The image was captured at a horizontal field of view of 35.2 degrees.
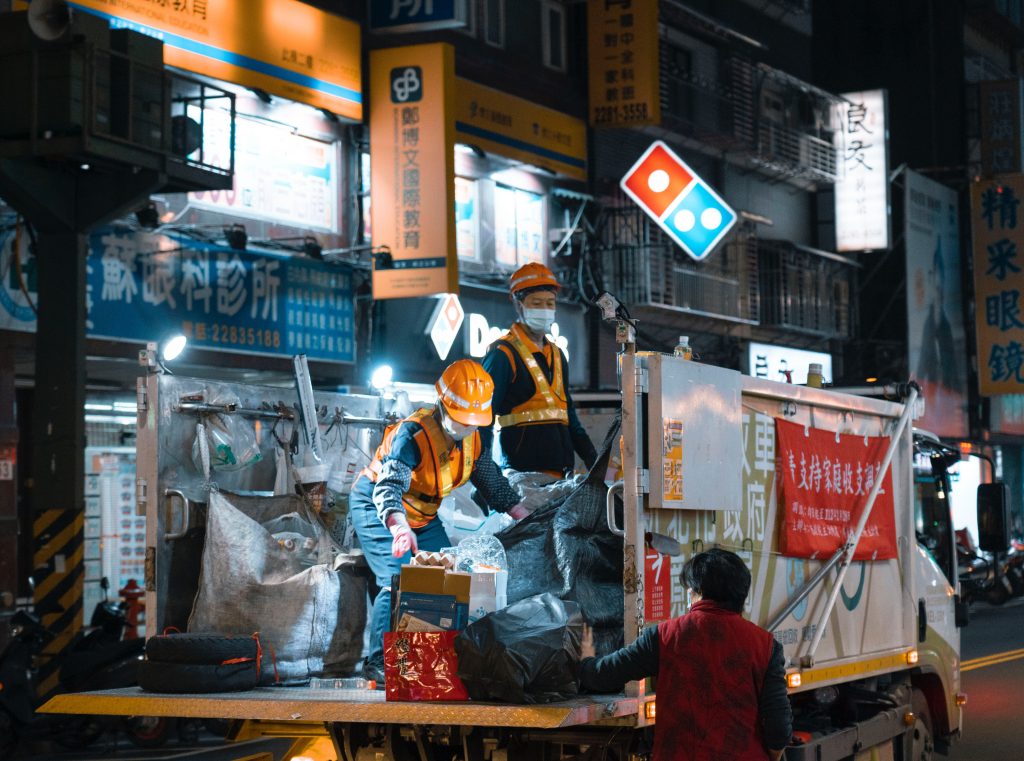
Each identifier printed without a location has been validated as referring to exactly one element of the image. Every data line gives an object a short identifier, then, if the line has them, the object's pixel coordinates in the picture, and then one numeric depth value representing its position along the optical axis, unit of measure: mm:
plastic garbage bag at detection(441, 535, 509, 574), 7367
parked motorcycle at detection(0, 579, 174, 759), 12867
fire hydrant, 16778
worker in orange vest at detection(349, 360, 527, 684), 7797
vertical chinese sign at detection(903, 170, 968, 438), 35375
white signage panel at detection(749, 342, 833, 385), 30828
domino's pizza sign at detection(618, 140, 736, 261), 21781
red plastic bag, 6777
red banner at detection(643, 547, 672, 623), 6984
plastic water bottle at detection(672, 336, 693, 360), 7660
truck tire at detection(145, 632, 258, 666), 7301
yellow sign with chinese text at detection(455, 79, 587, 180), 22922
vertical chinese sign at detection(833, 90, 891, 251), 34188
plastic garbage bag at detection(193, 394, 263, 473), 8195
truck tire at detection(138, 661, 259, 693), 7266
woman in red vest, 6285
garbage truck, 6953
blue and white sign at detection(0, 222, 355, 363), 16547
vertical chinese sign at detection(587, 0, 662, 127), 24906
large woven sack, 7891
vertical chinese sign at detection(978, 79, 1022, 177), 38344
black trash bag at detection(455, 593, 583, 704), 6609
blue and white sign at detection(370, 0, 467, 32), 19922
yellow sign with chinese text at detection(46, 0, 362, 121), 17297
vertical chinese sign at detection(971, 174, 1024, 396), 35625
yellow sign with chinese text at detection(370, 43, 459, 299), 18844
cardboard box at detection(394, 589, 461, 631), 6859
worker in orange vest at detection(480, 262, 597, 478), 9070
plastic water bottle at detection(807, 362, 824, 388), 9461
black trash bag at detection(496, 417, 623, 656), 7375
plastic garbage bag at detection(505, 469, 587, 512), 8516
